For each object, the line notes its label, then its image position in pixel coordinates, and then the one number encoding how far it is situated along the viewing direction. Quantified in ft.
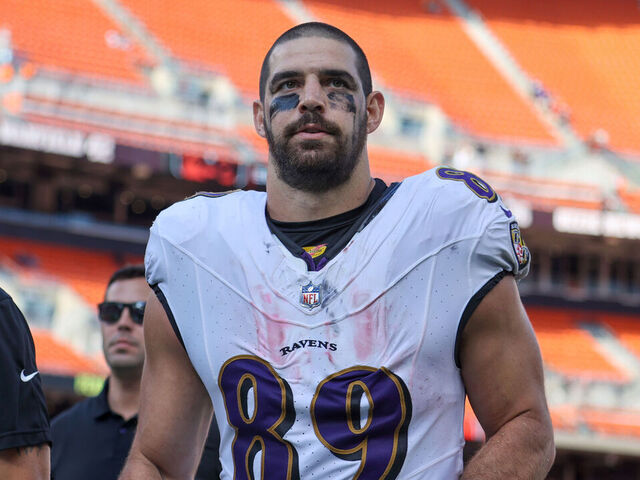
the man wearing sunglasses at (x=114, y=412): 13.76
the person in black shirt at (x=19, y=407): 7.88
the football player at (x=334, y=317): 7.74
